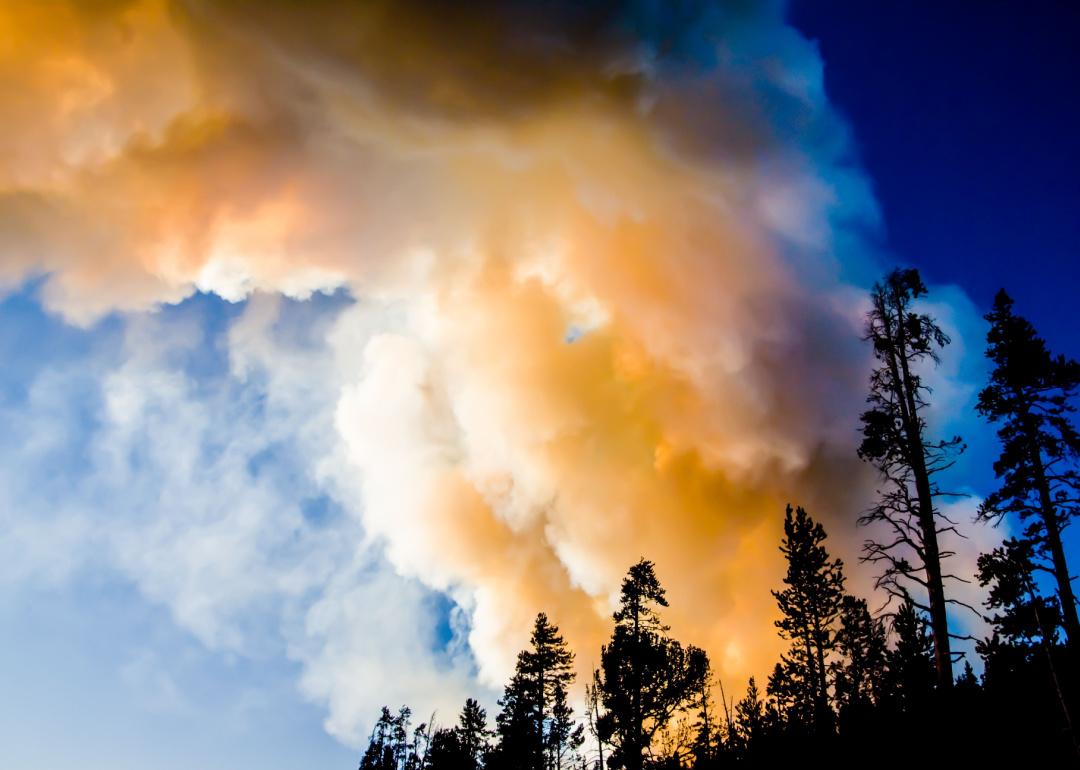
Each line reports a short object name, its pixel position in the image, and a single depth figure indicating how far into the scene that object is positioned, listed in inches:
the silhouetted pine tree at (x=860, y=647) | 1336.1
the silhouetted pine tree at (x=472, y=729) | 1755.7
